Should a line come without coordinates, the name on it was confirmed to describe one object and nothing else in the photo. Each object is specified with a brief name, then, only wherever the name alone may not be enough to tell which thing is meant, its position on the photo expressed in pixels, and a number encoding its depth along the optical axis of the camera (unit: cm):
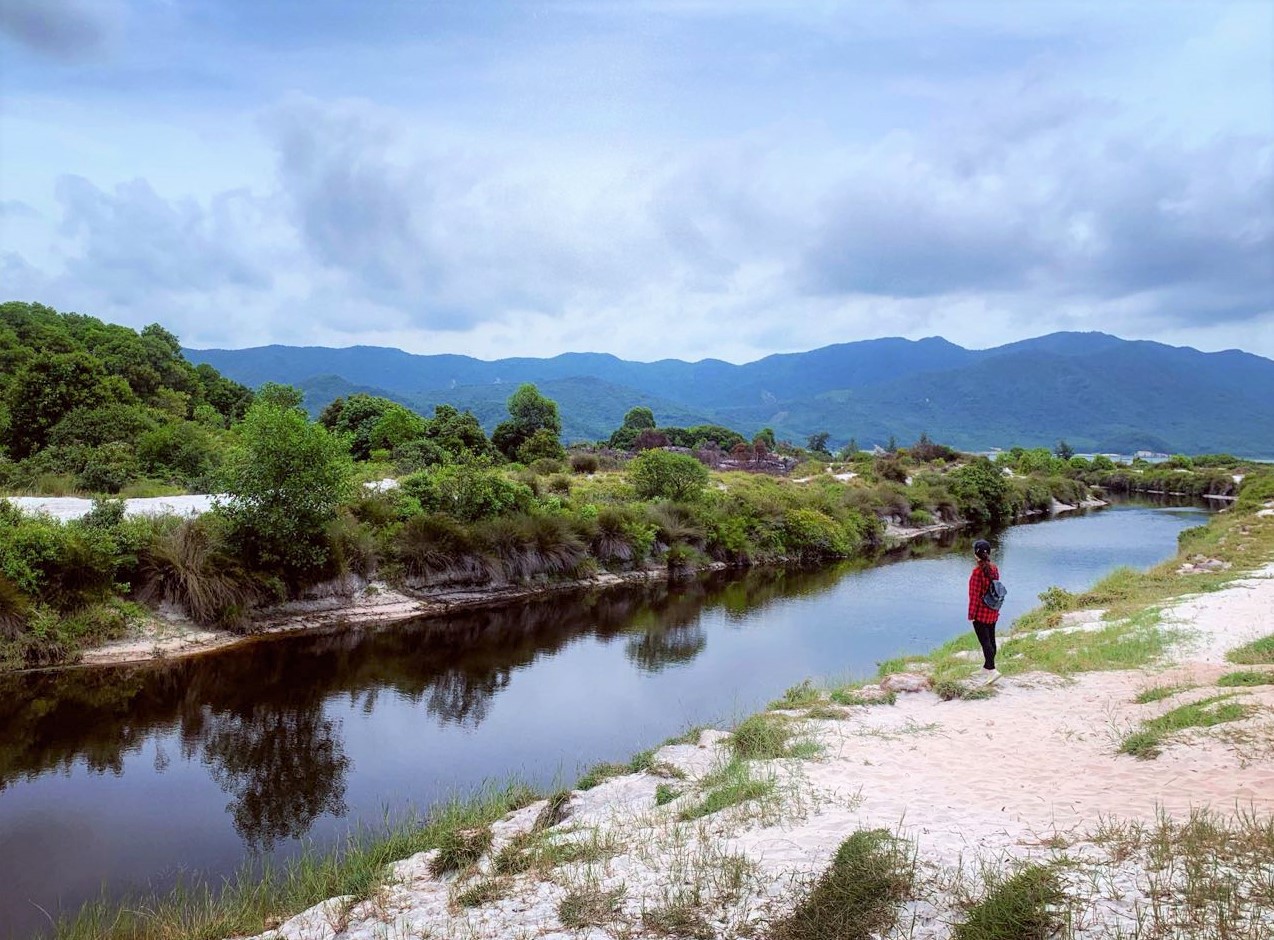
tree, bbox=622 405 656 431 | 12063
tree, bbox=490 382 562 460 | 6412
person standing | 1614
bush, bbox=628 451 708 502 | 4053
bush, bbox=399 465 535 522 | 3033
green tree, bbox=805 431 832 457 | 13650
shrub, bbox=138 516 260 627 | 2116
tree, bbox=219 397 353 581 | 2284
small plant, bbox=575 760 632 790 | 1249
